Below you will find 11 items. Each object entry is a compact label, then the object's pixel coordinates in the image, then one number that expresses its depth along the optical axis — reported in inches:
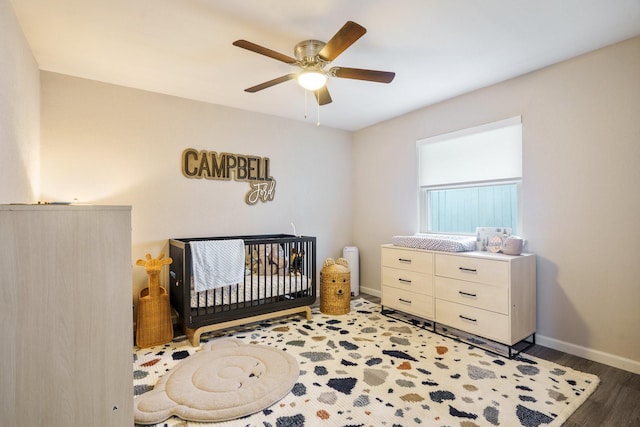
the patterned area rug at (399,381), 66.8
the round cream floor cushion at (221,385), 67.8
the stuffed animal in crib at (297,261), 128.7
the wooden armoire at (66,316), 40.1
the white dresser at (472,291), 94.6
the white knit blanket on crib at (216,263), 102.6
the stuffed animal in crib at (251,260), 117.1
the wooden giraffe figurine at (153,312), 102.7
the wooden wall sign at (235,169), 128.5
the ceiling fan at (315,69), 74.2
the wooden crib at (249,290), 103.8
